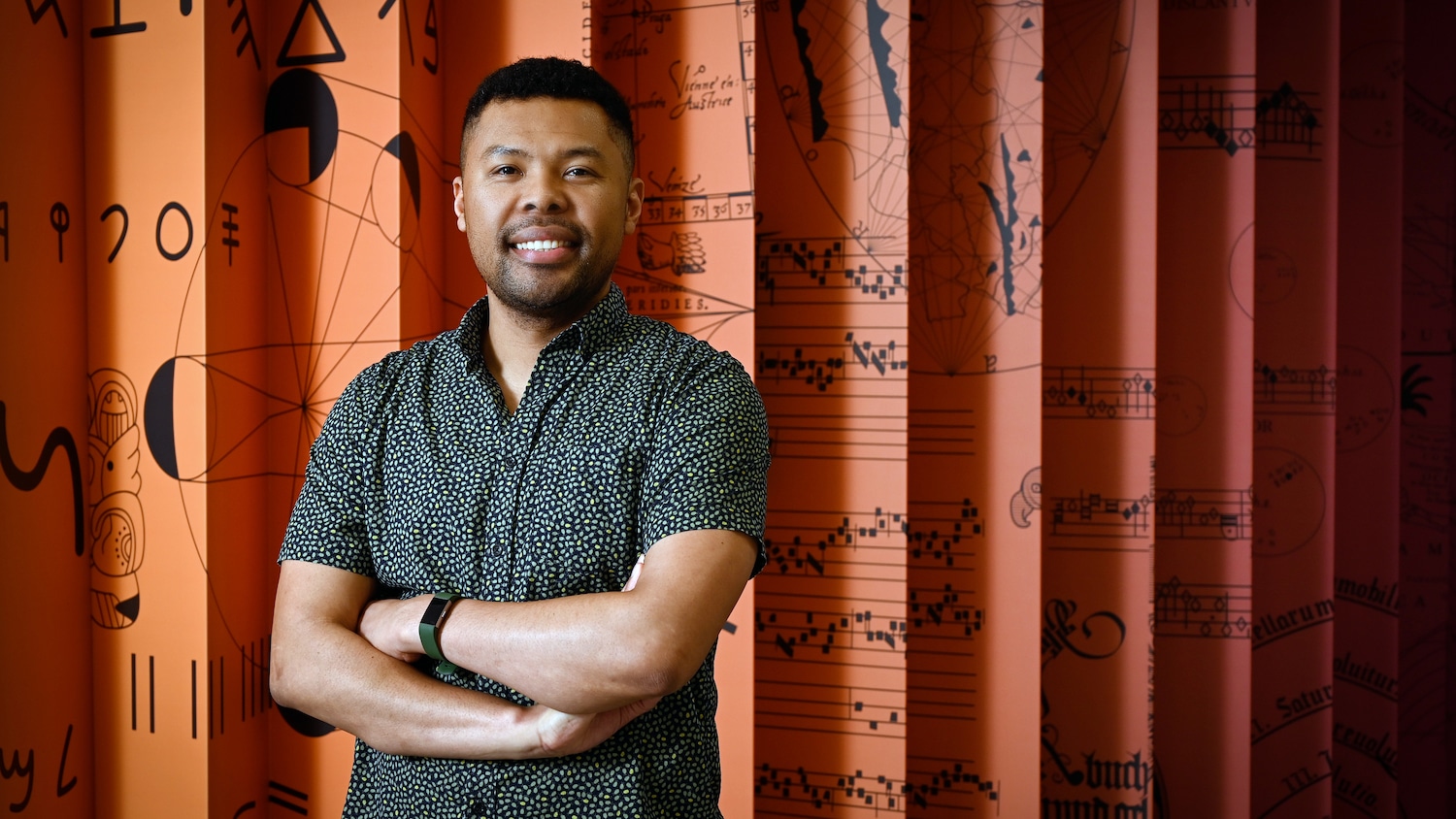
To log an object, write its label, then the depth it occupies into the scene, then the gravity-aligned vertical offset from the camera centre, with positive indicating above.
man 0.94 -0.15
